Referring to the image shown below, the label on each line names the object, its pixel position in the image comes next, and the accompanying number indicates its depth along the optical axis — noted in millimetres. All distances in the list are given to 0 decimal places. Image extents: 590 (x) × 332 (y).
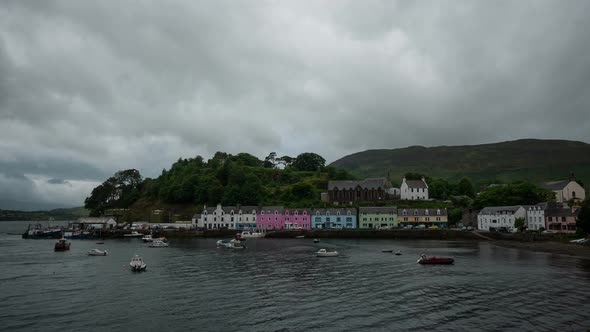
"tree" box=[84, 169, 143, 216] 151750
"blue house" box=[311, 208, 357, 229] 114438
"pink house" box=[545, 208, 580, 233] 79938
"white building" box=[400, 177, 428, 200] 129500
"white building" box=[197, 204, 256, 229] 116312
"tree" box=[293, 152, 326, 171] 175125
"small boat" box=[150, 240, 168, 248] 79188
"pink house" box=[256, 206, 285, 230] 116000
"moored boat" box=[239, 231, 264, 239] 101412
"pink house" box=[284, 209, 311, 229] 116438
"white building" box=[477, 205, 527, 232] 91750
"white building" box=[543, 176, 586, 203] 107688
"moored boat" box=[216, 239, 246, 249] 74062
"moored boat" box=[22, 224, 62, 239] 112562
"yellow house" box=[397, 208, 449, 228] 111375
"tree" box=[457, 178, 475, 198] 144500
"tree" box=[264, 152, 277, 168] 190875
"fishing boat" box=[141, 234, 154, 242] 93750
